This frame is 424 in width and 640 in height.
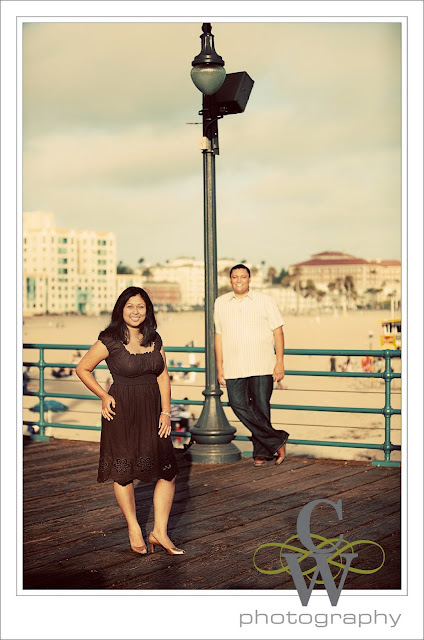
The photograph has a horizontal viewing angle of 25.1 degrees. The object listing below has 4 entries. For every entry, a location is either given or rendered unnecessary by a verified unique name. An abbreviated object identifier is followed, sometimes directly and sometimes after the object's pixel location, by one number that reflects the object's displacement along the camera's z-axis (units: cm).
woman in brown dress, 553
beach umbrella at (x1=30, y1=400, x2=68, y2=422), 5535
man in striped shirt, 830
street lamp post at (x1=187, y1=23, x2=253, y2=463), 852
